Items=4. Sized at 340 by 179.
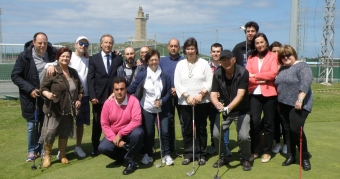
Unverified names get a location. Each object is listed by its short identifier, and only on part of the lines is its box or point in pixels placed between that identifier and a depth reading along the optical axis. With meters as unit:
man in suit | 6.00
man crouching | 5.46
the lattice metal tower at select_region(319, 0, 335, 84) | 25.58
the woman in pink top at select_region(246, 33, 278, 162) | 5.45
